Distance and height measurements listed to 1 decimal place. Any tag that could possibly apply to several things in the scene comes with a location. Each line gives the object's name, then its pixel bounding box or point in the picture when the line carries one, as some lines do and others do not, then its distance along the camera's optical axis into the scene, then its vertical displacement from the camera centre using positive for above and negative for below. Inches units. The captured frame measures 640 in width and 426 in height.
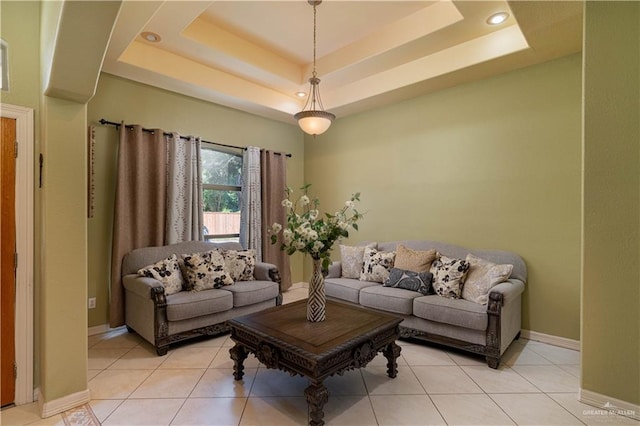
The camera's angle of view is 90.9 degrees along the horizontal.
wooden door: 85.1 -12.9
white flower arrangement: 96.3 -6.2
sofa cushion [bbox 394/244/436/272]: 144.4 -22.4
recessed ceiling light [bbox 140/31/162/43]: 126.5 +72.4
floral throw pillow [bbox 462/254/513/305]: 118.4 -26.2
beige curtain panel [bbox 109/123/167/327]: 138.6 +6.9
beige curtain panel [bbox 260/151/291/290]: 197.0 +6.6
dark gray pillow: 135.2 -30.4
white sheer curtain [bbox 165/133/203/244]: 157.2 +11.6
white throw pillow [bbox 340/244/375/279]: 165.8 -26.0
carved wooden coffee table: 77.4 -35.4
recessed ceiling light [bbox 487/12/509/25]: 114.2 +71.6
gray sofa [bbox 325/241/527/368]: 108.9 -38.2
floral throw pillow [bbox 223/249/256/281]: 154.6 -25.7
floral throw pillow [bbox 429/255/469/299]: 126.3 -27.0
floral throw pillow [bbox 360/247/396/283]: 153.9 -26.7
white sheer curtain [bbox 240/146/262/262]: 189.9 +5.1
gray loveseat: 119.2 -37.5
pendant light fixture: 129.9 +38.8
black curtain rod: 138.5 +39.9
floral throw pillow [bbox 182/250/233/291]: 135.5 -26.1
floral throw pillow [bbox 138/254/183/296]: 129.8 -25.5
